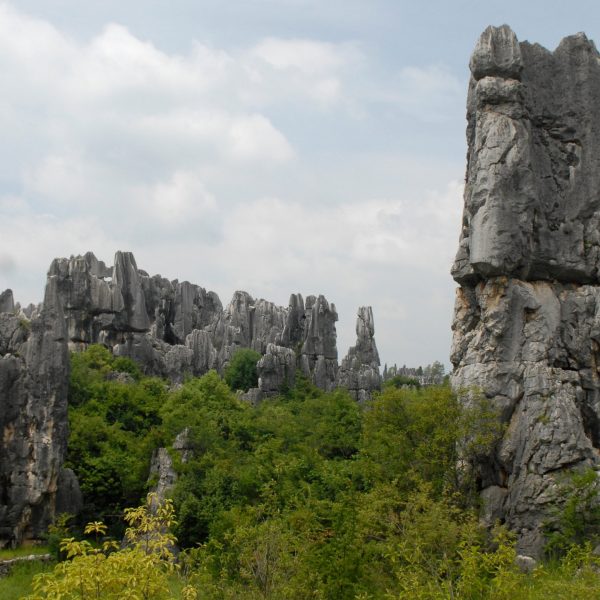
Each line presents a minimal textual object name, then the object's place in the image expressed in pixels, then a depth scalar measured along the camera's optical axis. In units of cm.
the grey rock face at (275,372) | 6081
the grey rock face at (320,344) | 6562
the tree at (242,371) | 6475
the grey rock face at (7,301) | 5796
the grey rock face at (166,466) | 3412
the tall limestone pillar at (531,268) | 2094
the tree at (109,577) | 973
